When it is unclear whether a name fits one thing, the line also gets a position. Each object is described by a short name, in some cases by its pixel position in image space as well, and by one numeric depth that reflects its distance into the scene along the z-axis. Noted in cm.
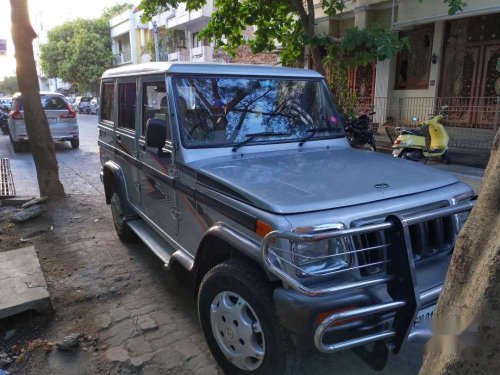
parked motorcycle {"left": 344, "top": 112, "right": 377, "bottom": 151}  1050
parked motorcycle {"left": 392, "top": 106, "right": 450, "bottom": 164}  947
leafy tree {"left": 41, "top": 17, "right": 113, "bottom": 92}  3972
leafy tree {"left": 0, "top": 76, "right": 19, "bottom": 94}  9459
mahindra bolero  216
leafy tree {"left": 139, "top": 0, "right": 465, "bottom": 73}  1029
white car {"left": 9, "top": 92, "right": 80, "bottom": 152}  1300
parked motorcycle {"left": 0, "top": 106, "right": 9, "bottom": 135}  1852
